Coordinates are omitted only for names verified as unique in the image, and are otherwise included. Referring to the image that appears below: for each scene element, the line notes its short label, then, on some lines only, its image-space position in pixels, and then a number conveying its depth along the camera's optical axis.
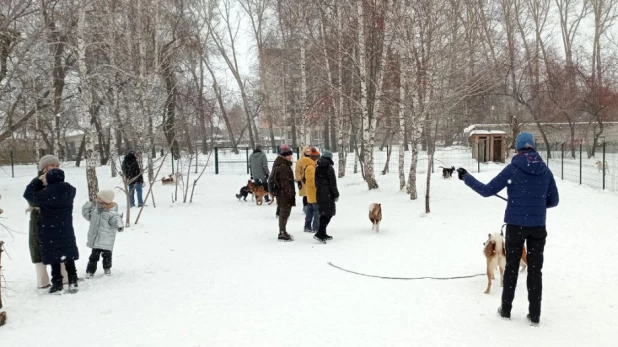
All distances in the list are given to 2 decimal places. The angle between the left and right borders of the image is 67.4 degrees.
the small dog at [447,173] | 15.71
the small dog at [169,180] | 18.85
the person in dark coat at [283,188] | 7.83
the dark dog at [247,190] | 13.25
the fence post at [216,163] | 23.22
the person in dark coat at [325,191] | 7.60
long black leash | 5.45
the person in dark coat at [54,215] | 4.96
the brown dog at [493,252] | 4.85
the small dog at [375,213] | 8.48
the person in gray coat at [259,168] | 12.79
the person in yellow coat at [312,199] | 8.22
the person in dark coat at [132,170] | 12.02
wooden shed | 21.77
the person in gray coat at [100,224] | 5.68
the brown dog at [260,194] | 12.85
